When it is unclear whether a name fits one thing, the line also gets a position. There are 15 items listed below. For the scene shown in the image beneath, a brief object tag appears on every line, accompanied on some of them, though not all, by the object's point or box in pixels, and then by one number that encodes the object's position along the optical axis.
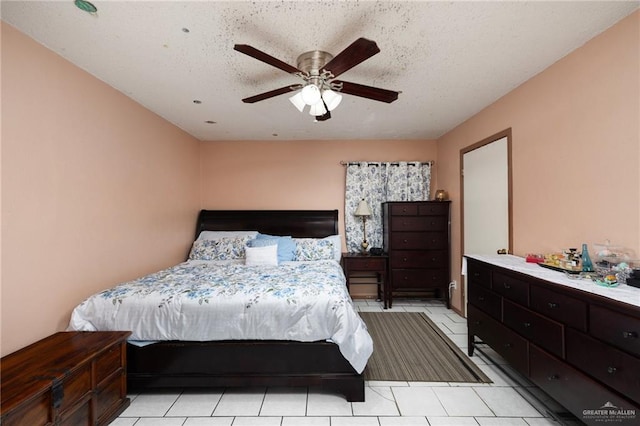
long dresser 1.23
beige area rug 2.24
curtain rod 4.20
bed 1.95
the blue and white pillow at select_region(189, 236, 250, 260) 3.58
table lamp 3.96
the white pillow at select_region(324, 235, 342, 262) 3.77
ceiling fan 1.62
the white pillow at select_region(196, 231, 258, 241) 3.85
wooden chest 1.28
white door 2.69
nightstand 3.85
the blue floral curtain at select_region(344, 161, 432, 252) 4.21
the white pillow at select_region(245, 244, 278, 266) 3.22
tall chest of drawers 3.82
